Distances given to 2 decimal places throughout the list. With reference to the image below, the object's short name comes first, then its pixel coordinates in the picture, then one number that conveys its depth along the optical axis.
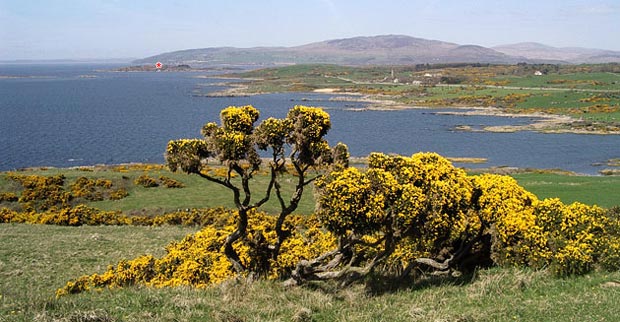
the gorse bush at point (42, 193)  40.12
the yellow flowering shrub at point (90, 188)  42.53
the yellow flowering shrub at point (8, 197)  40.47
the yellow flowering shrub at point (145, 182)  46.31
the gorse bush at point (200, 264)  19.11
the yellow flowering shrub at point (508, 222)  17.83
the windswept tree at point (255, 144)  16.17
